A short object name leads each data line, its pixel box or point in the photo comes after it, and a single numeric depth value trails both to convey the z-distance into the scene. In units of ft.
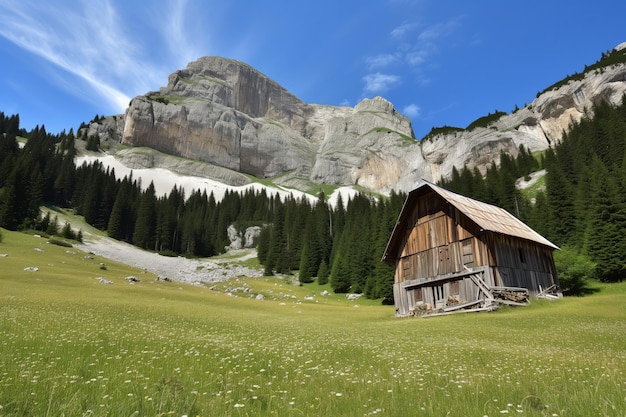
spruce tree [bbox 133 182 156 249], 368.36
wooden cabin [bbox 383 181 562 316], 111.55
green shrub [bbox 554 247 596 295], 142.00
